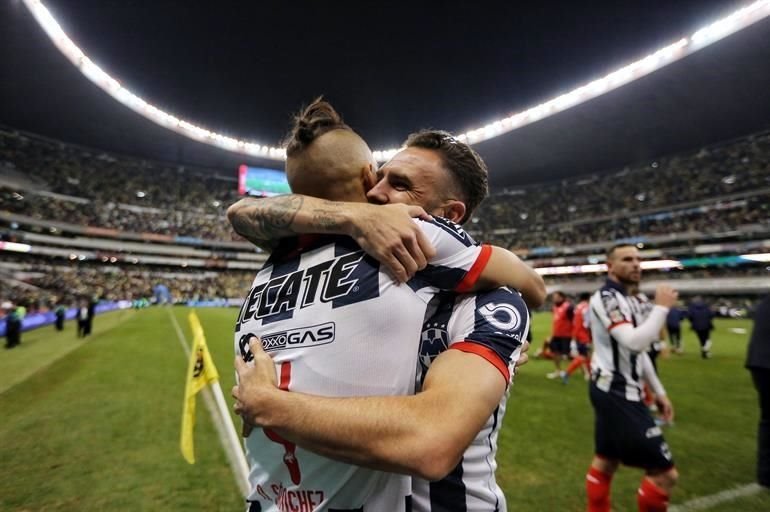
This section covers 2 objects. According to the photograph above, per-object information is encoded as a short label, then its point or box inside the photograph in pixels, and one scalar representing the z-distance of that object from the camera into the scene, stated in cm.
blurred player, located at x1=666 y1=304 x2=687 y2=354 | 1614
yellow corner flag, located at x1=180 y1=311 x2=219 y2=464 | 344
